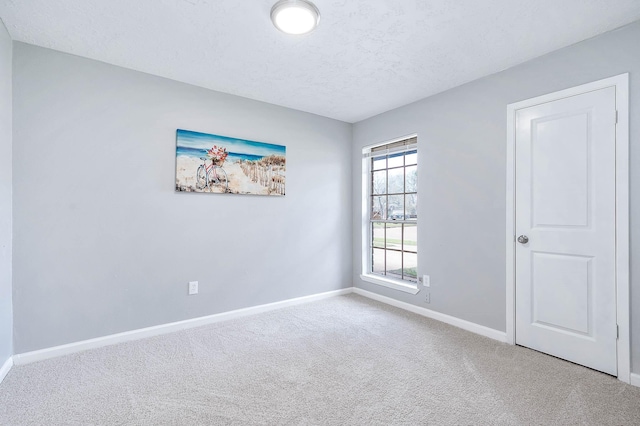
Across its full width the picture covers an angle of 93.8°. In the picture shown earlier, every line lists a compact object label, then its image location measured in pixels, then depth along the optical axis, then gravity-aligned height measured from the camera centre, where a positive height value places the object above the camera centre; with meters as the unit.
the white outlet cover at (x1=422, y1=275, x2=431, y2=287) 3.29 -0.77
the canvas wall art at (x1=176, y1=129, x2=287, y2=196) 2.94 +0.50
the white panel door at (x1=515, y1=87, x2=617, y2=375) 2.13 -0.14
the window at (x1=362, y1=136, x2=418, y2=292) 3.61 -0.04
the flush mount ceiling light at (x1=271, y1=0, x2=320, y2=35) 1.82 +1.24
